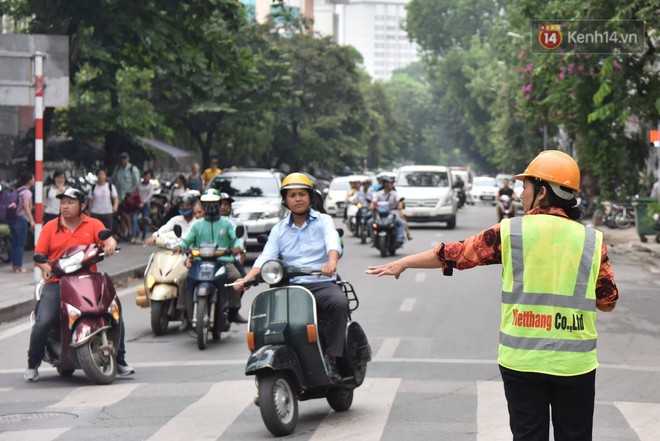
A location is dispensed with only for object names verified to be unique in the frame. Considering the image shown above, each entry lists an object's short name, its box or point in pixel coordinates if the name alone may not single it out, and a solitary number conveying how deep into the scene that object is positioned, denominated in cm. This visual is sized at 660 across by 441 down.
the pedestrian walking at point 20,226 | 1967
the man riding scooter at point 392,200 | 2456
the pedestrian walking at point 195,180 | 2809
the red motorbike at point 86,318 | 976
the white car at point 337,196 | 4319
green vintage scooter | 765
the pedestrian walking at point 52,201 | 2011
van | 3481
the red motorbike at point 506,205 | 3130
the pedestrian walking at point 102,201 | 2306
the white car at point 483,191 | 6256
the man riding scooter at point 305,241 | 812
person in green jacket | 1222
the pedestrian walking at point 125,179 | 2650
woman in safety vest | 487
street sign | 1658
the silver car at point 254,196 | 2262
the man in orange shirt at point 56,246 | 995
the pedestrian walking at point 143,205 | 2708
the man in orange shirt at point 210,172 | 2905
